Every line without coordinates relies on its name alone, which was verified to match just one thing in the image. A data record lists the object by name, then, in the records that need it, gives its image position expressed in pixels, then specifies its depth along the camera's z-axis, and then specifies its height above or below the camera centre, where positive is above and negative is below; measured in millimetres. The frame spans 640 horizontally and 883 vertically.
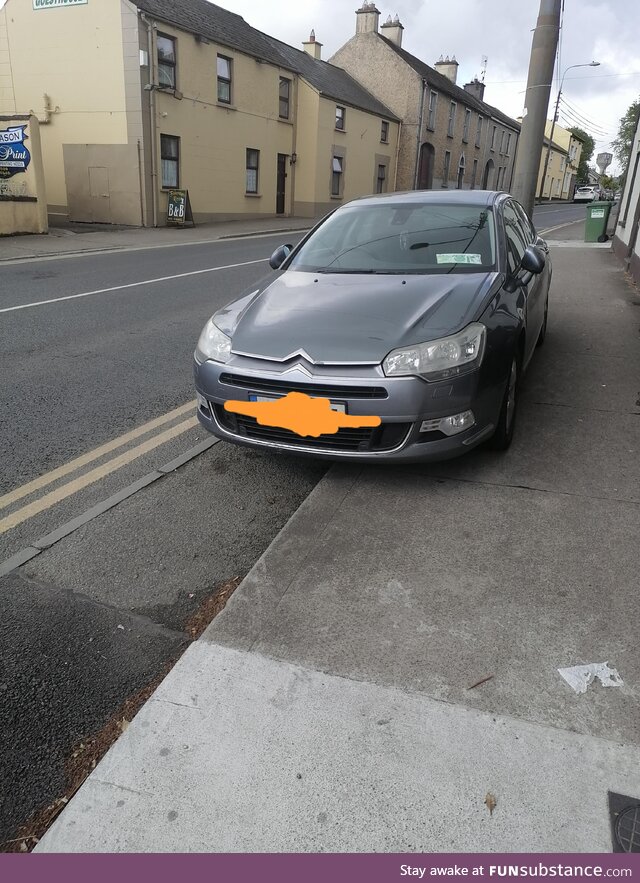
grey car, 3439 -828
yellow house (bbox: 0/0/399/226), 21469 +2227
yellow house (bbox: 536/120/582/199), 71875 +2998
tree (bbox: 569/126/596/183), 98562 +6123
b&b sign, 22641 -1136
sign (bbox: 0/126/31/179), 17703 +270
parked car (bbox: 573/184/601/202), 62000 +18
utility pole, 10664 +1405
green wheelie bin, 19641 -695
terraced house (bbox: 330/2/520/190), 36969 +4492
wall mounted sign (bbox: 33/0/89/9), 21516 +4977
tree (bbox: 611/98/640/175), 39288 +3606
